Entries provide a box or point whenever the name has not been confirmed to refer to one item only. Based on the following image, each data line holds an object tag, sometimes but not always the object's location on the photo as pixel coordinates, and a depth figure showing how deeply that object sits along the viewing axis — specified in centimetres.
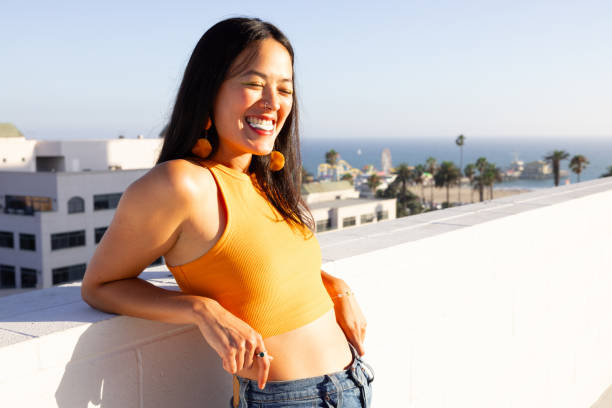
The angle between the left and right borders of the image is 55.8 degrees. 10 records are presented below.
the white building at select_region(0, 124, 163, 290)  2755
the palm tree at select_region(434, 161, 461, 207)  5909
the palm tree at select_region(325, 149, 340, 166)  6825
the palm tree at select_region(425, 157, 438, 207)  6209
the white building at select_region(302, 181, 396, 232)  3656
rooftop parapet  112
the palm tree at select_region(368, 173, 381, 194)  5795
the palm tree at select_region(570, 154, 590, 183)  4612
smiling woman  116
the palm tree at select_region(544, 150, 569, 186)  4944
